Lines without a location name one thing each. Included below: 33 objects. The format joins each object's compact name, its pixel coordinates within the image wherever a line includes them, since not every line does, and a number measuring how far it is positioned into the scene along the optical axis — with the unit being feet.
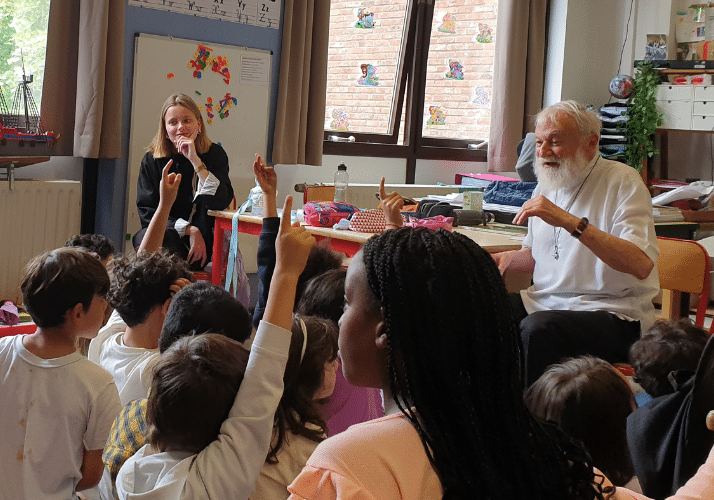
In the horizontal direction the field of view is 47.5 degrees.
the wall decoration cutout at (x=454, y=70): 19.89
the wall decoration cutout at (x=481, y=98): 20.40
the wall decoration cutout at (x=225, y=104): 15.21
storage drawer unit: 19.74
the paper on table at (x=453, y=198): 12.15
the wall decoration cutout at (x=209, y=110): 15.03
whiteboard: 14.20
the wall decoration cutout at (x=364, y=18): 18.08
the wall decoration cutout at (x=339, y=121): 18.20
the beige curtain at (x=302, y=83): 15.89
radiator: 13.12
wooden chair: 9.18
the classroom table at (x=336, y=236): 9.67
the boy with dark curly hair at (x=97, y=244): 8.79
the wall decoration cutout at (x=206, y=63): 14.74
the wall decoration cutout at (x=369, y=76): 18.56
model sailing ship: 13.08
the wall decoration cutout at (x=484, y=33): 20.04
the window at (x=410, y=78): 18.13
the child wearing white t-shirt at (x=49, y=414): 5.11
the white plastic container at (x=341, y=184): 13.48
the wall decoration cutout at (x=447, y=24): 19.56
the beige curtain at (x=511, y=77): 19.63
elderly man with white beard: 8.02
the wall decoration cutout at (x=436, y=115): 19.93
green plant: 20.01
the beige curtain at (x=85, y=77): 13.32
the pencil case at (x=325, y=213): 10.46
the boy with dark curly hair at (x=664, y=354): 6.30
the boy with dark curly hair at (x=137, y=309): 6.06
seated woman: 12.34
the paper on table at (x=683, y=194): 16.63
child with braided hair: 2.58
